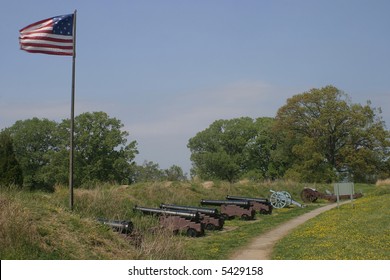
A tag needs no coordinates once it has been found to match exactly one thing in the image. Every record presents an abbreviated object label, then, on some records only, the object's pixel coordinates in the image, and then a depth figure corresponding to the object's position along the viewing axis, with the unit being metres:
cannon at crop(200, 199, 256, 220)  21.17
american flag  11.85
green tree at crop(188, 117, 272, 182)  64.19
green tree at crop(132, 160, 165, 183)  75.84
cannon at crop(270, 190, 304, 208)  27.69
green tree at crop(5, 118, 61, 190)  56.34
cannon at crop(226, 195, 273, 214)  23.84
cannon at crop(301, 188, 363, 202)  32.17
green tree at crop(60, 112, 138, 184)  54.34
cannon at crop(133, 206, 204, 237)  15.54
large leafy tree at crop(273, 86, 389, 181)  50.25
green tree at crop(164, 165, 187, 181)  71.17
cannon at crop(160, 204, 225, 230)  17.19
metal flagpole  12.37
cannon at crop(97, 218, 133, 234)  10.80
